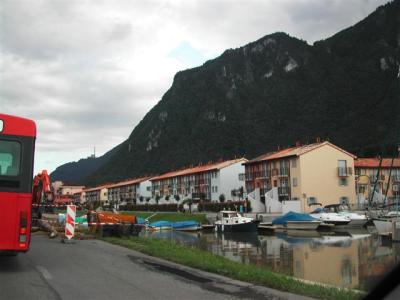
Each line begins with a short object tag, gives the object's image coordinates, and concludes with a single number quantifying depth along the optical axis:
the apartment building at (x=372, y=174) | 92.87
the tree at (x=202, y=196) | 110.56
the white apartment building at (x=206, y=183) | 110.62
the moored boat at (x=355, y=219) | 58.49
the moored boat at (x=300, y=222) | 56.38
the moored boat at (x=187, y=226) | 58.95
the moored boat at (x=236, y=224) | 54.38
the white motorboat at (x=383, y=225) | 42.16
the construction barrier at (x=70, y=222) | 20.88
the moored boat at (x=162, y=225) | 56.89
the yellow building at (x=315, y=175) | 81.88
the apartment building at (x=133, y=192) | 155.38
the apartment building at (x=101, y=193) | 189.25
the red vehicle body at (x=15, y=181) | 11.51
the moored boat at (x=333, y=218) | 57.78
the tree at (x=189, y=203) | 90.25
